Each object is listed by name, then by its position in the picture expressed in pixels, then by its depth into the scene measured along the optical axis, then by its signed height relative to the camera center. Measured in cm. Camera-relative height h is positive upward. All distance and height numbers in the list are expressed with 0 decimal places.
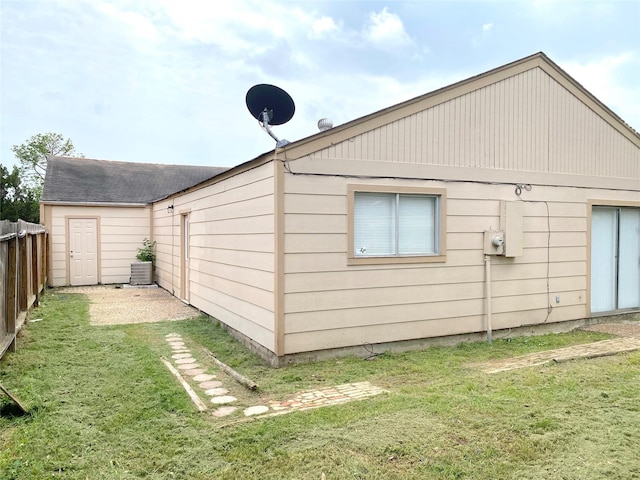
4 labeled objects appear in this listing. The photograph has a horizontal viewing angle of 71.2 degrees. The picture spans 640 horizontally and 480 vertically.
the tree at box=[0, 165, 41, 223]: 1808 +120
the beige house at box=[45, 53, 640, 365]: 526 +11
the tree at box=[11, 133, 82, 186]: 3216 +556
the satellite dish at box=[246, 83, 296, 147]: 656 +189
